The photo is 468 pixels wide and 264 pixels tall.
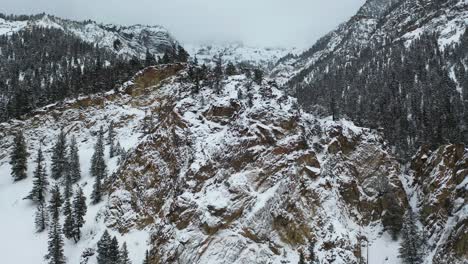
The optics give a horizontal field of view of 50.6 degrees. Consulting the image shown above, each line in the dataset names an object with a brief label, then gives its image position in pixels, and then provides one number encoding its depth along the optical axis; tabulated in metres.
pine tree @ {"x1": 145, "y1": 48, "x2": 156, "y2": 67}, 118.90
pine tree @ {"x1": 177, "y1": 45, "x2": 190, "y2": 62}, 124.44
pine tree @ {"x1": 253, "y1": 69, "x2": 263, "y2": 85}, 89.68
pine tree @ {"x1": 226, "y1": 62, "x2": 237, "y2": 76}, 100.11
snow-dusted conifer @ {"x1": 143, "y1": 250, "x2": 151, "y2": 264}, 66.06
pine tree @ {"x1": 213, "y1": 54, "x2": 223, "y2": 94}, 88.89
